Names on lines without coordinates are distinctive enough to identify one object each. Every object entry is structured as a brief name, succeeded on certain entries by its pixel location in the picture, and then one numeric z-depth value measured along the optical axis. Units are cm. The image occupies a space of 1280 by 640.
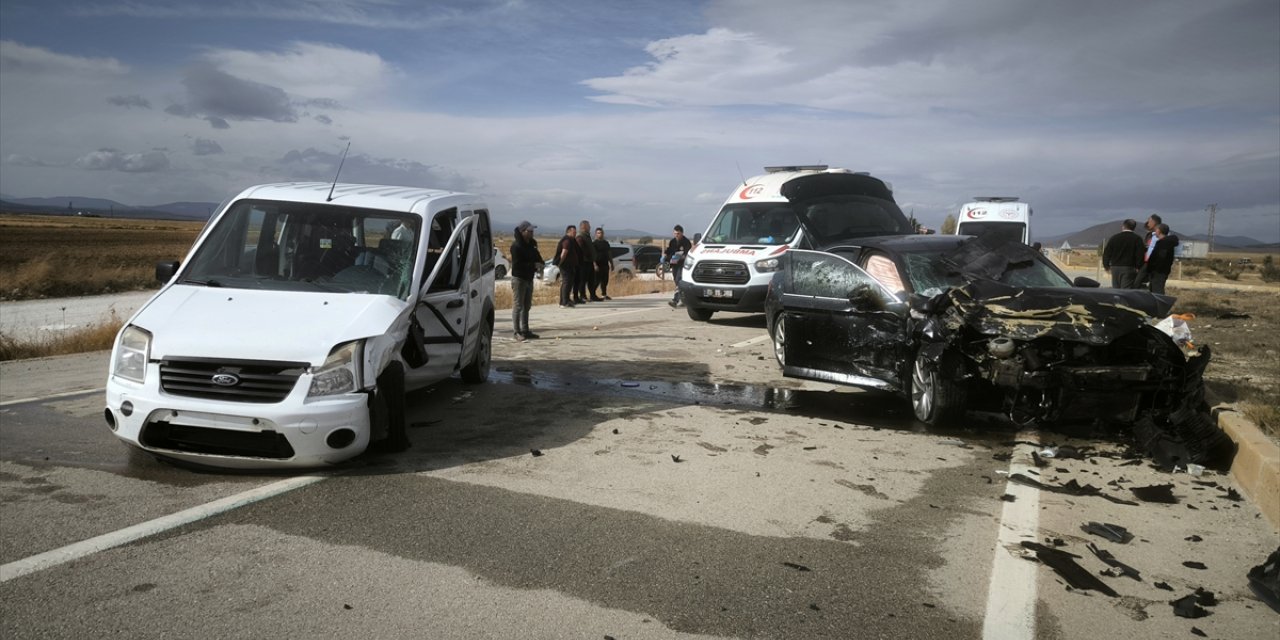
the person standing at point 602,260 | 2539
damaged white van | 584
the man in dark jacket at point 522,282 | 1401
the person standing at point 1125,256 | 1731
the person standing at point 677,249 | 2119
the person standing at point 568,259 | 2152
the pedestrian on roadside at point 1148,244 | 1706
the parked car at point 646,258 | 4741
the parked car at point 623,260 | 4185
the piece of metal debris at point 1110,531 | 506
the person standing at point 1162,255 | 1686
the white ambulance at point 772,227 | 1531
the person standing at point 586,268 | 2267
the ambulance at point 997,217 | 2455
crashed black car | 689
